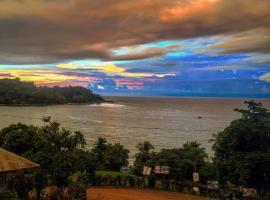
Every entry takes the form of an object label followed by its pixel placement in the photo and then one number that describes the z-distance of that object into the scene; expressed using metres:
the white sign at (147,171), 20.81
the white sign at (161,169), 20.40
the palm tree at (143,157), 22.03
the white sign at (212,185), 18.54
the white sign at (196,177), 19.61
